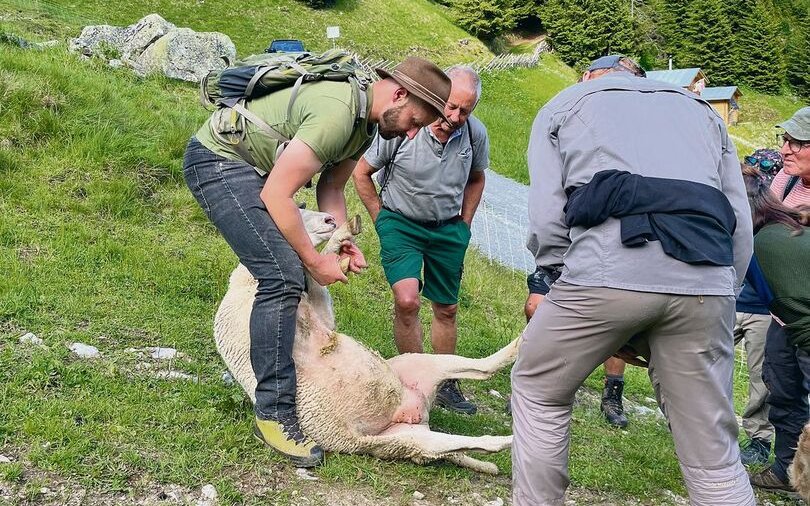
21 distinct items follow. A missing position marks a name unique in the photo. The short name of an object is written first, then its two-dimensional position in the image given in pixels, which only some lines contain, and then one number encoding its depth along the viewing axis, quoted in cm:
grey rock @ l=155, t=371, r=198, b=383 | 449
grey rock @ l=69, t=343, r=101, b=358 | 448
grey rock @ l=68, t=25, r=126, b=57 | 1207
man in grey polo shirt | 512
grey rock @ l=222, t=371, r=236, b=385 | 456
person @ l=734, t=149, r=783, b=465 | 518
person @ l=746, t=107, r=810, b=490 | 391
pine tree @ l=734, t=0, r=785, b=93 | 6581
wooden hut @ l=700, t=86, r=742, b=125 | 5461
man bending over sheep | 331
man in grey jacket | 278
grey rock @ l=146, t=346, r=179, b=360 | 472
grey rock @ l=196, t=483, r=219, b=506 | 335
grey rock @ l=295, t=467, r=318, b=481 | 368
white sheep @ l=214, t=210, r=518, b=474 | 388
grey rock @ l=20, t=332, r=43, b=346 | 446
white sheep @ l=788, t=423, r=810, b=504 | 371
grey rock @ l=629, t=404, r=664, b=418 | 606
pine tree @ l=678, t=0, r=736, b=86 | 6738
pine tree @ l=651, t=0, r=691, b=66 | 6987
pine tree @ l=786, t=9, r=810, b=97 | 6644
